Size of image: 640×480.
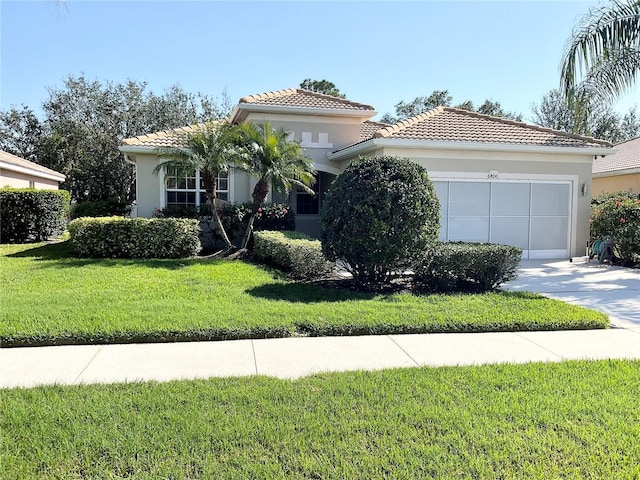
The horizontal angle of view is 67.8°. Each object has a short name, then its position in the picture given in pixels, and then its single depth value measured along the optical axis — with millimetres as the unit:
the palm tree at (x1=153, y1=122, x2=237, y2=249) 13164
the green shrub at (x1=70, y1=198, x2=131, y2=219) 23781
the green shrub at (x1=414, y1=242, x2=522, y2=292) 9258
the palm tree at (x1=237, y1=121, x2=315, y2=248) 13477
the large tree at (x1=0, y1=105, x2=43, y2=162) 31359
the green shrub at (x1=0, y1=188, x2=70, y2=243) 16734
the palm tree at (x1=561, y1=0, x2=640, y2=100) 12984
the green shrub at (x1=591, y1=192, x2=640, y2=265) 13812
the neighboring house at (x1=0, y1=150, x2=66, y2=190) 20328
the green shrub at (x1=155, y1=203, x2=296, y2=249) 15562
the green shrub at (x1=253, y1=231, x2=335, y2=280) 10648
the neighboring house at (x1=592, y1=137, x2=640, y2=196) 20297
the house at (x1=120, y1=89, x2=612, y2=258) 14102
